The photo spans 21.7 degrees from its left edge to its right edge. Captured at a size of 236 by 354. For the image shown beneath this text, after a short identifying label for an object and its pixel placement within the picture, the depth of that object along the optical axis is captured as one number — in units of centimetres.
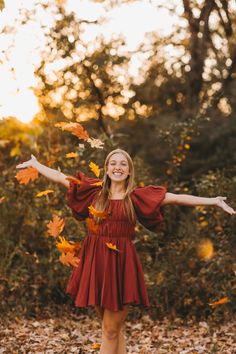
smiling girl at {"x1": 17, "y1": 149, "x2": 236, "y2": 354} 401
